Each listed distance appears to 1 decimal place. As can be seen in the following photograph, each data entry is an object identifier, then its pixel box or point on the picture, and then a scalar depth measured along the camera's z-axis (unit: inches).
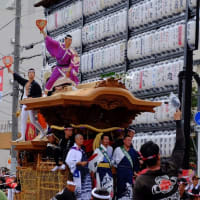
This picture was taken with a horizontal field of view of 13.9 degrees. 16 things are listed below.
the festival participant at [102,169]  525.0
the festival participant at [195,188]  750.7
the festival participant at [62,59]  609.9
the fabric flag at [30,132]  660.5
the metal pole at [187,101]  685.1
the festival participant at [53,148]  539.5
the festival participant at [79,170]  513.1
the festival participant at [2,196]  301.5
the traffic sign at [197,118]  710.9
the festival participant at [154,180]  307.4
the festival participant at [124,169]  534.7
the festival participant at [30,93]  635.4
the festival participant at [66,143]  533.3
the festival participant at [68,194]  425.7
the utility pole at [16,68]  1108.0
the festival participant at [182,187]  612.7
